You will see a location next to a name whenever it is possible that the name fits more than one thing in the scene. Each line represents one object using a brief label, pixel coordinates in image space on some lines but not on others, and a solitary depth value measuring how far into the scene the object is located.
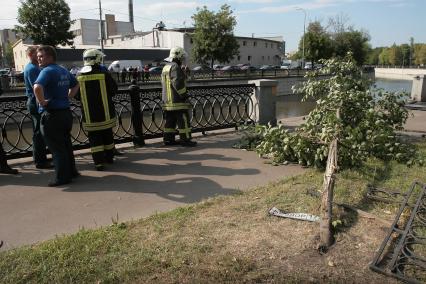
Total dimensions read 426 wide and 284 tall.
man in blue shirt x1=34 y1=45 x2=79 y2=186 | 5.26
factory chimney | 81.61
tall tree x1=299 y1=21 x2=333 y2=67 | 56.53
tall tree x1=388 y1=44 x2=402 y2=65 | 114.78
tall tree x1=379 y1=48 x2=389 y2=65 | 120.38
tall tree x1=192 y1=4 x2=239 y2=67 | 43.69
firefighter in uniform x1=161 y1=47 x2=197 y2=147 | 7.52
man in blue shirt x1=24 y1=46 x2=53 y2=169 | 6.02
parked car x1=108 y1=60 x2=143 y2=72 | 44.54
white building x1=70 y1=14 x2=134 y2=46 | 88.06
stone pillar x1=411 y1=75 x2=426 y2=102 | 15.45
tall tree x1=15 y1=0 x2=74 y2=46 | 33.28
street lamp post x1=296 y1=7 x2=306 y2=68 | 56.12
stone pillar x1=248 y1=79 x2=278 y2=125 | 9.81
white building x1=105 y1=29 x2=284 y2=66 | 69.68
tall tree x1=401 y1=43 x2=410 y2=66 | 112.25
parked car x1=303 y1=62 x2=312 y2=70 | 60.86
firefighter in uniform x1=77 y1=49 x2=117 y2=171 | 6.07
